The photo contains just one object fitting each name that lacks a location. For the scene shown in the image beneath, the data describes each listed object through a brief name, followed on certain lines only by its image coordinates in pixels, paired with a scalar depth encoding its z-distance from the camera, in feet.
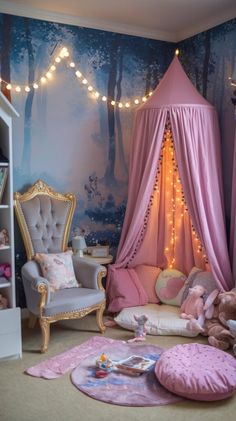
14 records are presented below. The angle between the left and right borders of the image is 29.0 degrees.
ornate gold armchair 11.45
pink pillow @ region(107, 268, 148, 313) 13.67
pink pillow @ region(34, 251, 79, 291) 12.48
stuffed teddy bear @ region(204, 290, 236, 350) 11.46
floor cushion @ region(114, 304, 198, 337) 12.30
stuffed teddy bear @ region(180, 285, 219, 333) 12.18
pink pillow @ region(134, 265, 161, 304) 14.20
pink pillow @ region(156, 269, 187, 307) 13.79
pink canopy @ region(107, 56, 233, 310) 12.91
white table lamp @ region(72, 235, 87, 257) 13.72
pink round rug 9.07
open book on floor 10.05
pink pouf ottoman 8.86
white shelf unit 10.92
